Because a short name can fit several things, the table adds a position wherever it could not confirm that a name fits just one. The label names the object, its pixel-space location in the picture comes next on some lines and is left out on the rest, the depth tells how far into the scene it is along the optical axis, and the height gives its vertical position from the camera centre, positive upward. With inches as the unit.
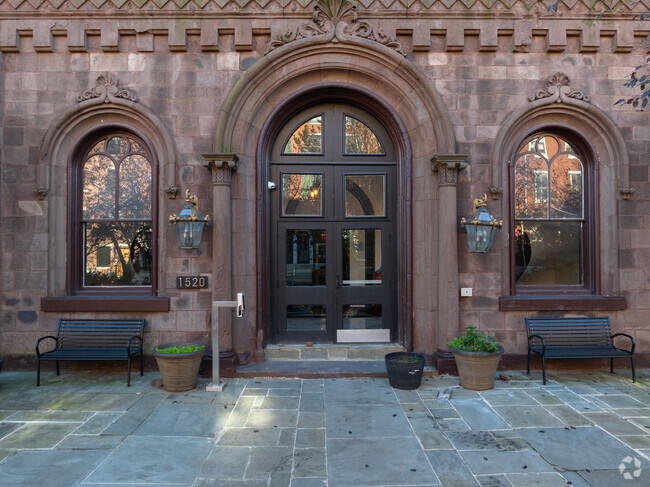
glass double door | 287.4 -1.7
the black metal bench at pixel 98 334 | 263.0 -51.8
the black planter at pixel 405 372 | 232.4 -68.7
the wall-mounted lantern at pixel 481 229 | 250.6 +14.2
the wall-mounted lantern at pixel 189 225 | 252.7 +17.6
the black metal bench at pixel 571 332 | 263.1 -52.3
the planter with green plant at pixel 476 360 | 232.7 -62.1
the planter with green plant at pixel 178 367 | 230.4 -64.9
